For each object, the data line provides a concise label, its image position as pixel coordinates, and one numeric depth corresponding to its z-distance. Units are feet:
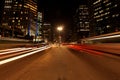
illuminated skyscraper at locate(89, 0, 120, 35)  131.94
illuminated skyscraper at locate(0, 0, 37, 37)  172.61
